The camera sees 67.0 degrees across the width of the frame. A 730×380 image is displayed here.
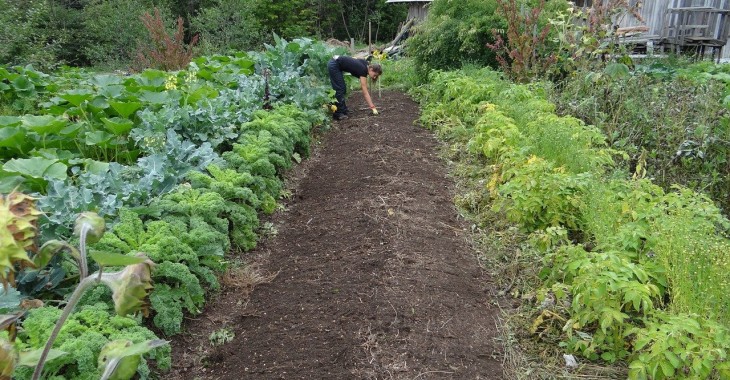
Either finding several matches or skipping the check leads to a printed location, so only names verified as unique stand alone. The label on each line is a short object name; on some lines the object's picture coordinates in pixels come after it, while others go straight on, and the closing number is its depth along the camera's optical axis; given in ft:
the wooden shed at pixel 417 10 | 73.26
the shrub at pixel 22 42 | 39.91
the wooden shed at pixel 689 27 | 38.22
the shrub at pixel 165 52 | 36.19
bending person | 28.81
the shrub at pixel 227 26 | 58.85
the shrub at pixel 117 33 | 62.85
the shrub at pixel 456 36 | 33.50
